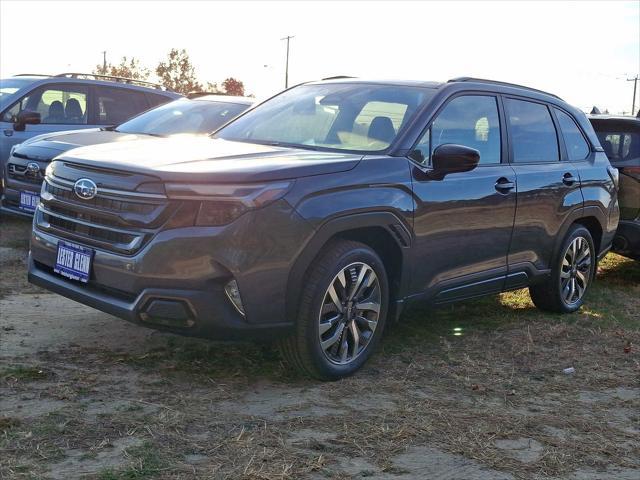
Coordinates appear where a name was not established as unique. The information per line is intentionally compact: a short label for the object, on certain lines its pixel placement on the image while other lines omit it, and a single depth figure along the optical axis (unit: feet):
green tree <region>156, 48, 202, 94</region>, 158.30
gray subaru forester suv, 13.17
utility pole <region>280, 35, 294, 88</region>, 213.54
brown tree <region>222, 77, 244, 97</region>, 157.17
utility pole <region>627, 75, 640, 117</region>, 277.85
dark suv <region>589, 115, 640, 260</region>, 25.50
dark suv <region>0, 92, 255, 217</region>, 26.17
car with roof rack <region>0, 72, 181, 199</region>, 31.22
